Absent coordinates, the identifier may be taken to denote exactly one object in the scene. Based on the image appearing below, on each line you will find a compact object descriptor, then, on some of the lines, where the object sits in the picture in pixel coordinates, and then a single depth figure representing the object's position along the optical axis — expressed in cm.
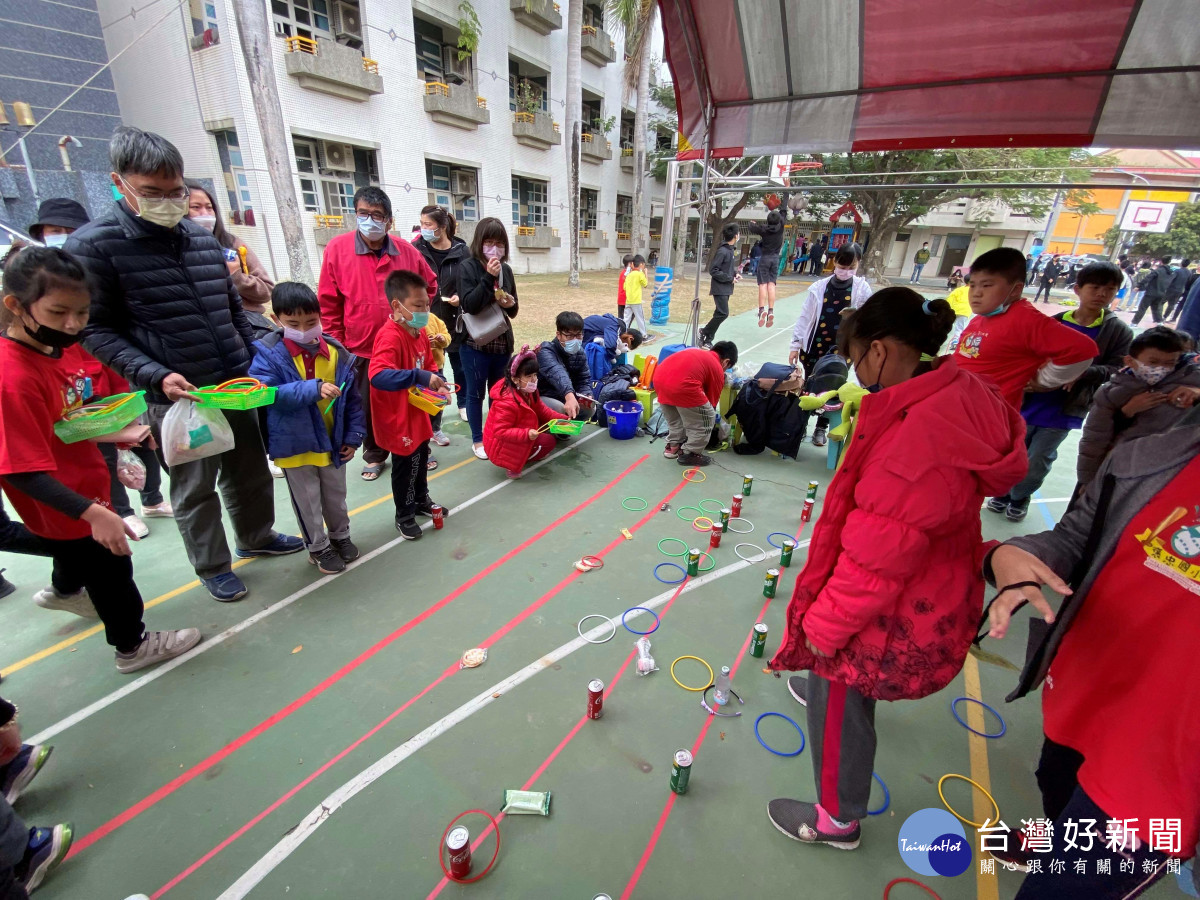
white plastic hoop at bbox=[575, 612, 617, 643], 283
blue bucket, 552
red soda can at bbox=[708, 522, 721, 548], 363
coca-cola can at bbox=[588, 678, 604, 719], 226
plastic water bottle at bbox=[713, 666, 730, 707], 244
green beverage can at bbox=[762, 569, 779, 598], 311
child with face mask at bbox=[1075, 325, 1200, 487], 271
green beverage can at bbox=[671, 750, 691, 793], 197
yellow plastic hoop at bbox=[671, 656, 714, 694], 254
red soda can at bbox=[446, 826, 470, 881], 168
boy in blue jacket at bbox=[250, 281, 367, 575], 276
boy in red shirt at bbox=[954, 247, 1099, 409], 297
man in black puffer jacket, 227
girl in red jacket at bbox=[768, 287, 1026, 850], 129
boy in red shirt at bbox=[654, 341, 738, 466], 462
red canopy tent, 287
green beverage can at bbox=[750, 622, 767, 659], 267
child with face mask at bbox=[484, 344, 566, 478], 434
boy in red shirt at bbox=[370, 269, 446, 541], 320
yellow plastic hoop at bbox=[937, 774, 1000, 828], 204
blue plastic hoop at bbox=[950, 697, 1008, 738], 242
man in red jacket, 362
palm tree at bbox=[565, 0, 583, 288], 1384
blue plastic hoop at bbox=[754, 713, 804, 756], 226
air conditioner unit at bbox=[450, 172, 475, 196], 1748
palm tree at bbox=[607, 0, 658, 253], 1353
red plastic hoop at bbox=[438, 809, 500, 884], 178
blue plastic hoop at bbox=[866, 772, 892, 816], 205
